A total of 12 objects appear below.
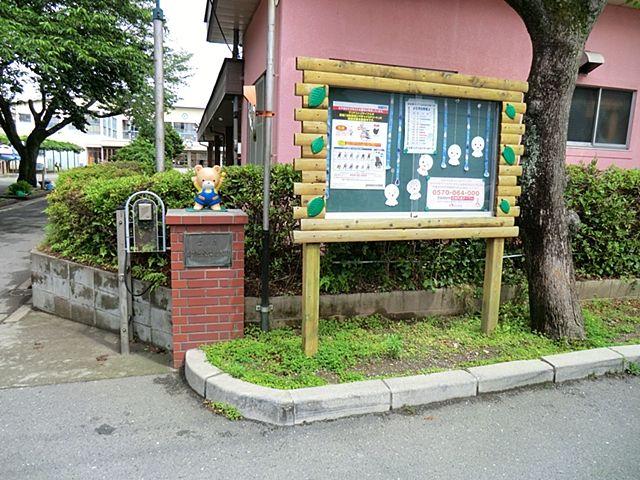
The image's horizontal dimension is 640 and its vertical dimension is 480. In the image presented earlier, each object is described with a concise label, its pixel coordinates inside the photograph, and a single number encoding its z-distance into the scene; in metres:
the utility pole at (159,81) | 5.54
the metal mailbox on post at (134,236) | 4.28
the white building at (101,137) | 53.03
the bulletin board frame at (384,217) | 3.59
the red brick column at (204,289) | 3.94
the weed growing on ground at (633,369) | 4.11
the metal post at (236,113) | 9.84
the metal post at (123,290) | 4.29
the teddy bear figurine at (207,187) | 4.12
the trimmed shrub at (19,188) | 18.30
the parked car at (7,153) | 41.31
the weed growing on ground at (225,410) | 3.29
